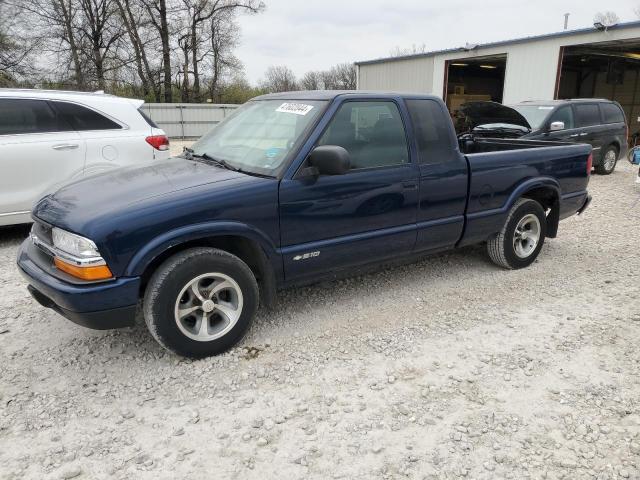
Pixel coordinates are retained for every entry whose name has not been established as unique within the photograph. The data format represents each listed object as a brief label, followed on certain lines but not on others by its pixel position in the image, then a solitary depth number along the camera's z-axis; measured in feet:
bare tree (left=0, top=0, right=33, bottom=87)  75.92
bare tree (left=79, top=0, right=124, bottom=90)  96.78
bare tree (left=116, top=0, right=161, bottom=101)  99.86
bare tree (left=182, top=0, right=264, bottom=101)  107.24
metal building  52.65
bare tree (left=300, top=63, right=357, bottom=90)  176.43
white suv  17.88
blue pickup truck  9.60
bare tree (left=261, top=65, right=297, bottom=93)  176.78
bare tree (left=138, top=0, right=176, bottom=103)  101.14
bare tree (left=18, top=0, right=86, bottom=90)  89.25
